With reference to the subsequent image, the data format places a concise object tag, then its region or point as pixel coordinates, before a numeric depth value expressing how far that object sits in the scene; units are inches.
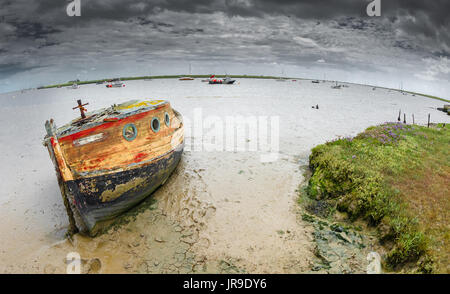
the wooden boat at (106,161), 260.4
